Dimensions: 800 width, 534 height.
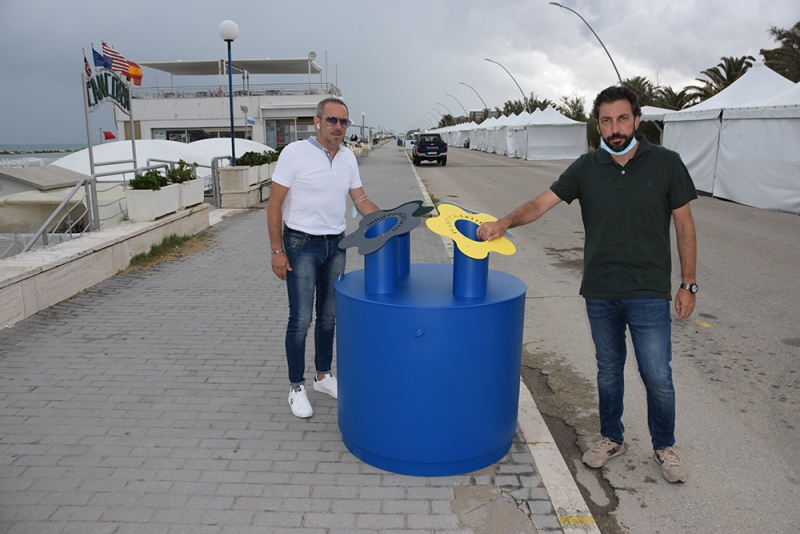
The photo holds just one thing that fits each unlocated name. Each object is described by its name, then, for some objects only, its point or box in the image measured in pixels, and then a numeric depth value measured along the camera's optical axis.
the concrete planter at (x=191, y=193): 10.46
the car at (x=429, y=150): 34.38
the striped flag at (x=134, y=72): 10.95
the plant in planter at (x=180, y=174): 10.48
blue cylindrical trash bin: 3.02
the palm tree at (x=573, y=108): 60.25
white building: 48.84
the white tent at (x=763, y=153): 14.14
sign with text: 9.22
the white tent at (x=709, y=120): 16.72
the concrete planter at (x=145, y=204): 9.12
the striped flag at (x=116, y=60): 9.94
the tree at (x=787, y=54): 29.33
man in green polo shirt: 3.03
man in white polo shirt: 3.68
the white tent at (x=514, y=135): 41.41
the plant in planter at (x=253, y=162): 16.25
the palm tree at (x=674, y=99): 39.09
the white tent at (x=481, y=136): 55.29
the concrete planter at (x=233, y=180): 14.94
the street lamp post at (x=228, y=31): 15.39
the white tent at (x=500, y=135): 47.19
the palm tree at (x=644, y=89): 42.53
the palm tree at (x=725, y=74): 35.62
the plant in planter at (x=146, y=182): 9.39
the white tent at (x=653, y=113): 22.39
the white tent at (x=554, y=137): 38.75
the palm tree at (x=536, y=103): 72.59
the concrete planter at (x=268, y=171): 17.62
